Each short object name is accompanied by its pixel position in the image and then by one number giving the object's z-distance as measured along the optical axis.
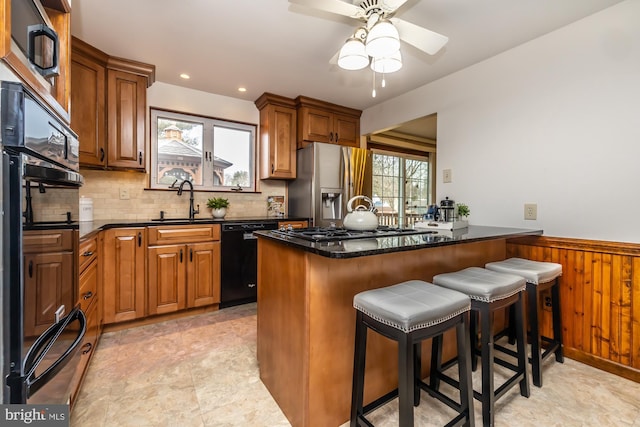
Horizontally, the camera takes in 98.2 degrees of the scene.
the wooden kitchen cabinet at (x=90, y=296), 1.67
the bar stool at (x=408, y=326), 1.04
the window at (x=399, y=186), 4.94
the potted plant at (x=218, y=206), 3.23
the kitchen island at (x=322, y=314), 1.30
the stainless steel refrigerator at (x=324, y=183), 3.46
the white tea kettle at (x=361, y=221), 1.80
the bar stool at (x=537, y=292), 1.71
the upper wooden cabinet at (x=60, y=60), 0.75
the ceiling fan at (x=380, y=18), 1.49
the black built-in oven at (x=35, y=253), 0.71
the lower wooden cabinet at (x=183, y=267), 2.58
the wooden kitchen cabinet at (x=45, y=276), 0.79
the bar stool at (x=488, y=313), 1.36
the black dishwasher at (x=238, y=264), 2.91
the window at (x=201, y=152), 3.18
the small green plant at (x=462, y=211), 2.51
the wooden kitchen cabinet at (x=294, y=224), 3.24
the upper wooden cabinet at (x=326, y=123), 3.59
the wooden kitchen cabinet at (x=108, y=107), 2.38
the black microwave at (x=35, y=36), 0.86
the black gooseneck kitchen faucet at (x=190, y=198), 3.15
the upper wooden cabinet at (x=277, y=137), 3.51
